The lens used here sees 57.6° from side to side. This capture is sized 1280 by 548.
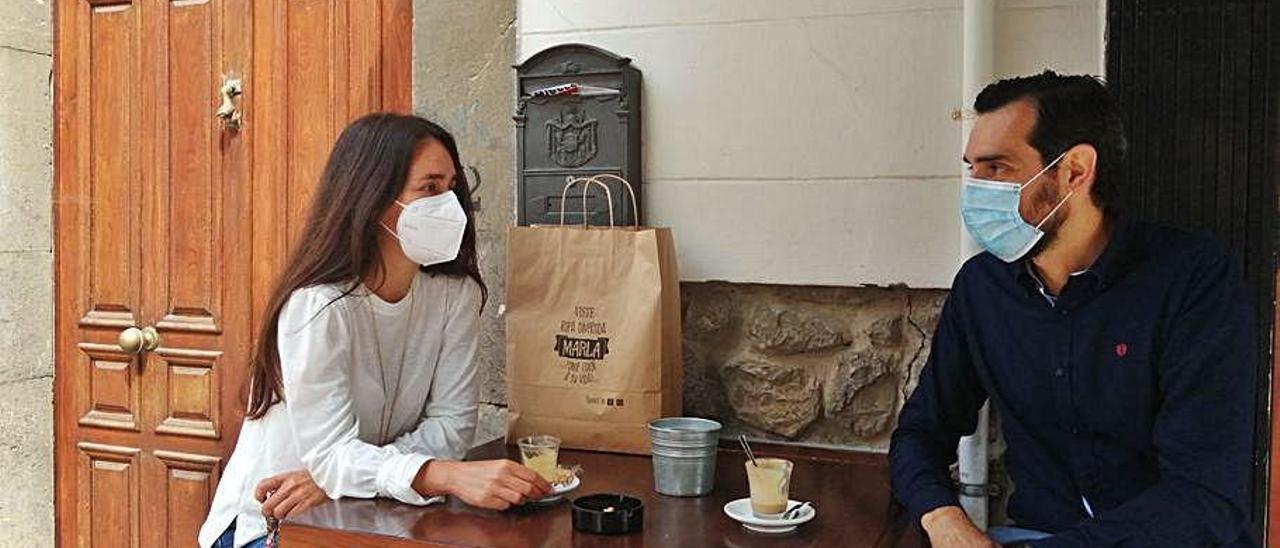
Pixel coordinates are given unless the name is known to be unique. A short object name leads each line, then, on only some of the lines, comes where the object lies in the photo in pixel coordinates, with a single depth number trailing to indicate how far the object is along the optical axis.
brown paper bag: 2.09
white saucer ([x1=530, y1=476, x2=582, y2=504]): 1.75
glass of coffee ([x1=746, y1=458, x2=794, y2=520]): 1.64
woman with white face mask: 1.87
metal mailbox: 2.29
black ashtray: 1.61
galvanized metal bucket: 1.82
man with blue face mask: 1.61
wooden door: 2.71
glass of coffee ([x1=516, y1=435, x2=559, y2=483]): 1.81
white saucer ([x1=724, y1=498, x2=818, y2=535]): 1.62
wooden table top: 1.60
